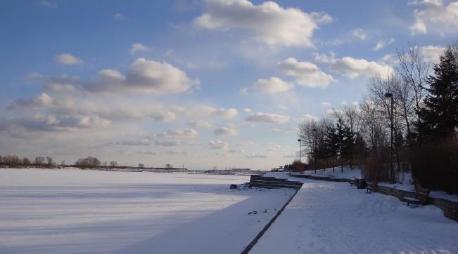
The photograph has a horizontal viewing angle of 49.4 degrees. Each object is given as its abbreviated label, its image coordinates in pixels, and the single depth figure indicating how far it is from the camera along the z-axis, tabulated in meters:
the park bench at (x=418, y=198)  19.31
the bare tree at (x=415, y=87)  38.21
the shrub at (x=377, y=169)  36.44
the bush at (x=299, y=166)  95.96
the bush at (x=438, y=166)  18.92
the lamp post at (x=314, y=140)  82.34
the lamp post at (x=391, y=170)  32.65
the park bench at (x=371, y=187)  30.39
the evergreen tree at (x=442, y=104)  31.27
